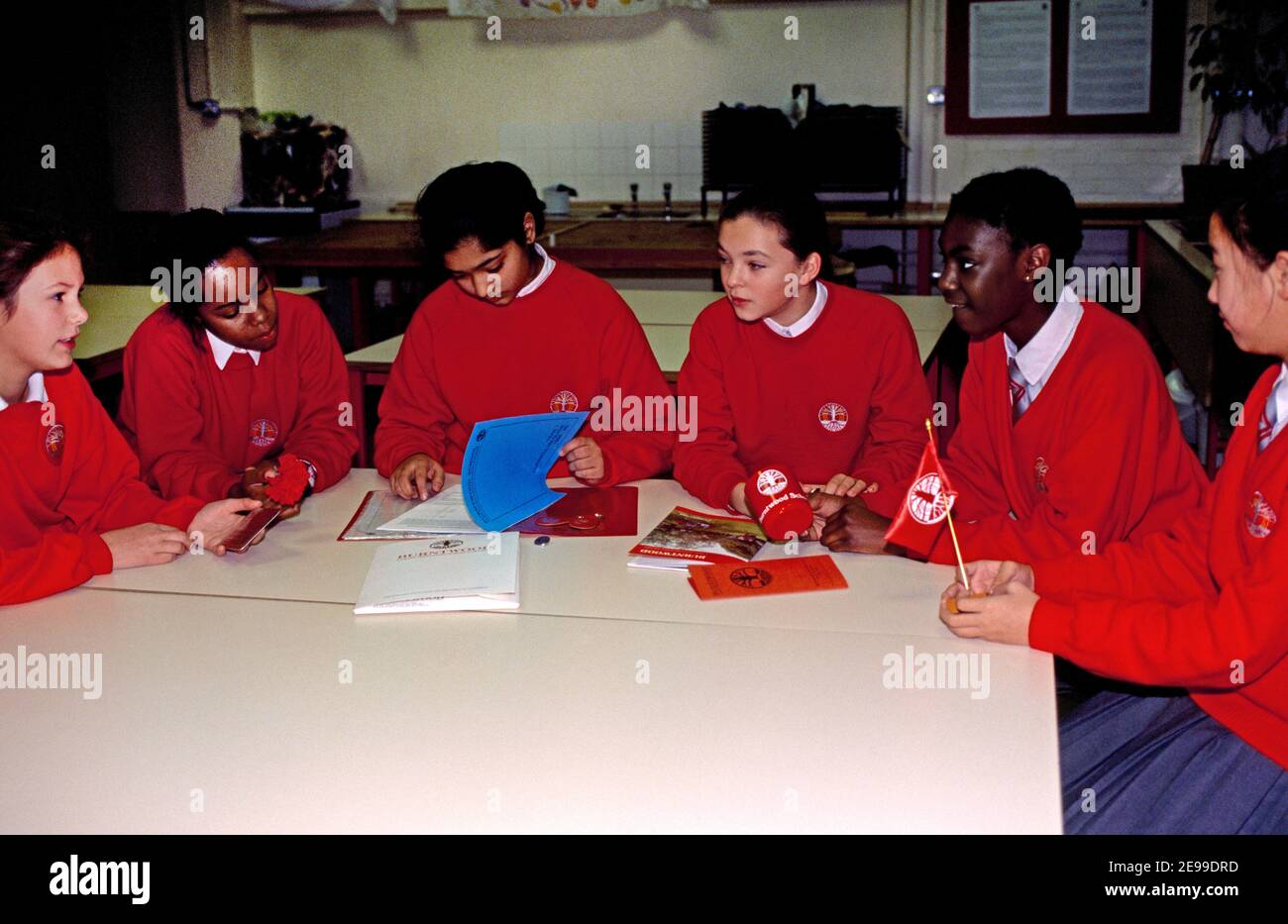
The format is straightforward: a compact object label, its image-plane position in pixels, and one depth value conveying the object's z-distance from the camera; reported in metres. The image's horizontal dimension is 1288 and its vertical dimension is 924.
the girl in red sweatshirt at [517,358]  2.45
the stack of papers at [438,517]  1.90
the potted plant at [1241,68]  4.84
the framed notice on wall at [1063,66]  5.56
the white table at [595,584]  1.54
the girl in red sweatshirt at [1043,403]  1.78
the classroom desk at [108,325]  3.04
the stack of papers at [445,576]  1.59
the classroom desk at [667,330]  3.07
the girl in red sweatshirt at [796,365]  2.19
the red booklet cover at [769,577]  1.62
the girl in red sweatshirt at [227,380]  2.21
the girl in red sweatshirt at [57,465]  1.68
